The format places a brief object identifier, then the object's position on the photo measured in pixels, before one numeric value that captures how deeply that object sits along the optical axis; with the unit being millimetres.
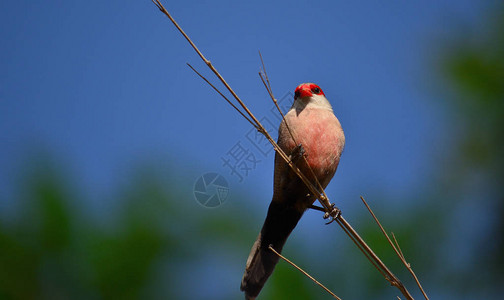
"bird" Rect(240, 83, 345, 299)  6941
